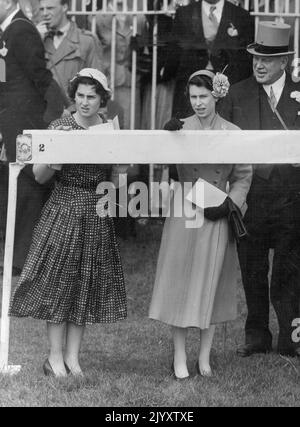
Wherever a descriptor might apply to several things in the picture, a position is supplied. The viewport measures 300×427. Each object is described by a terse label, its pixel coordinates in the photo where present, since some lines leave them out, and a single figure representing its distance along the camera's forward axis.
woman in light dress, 5.00
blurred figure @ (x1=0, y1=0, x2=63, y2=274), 5.72
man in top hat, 5.41
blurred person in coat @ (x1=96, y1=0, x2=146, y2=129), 6.80
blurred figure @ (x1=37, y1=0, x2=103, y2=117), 5.94
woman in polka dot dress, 4.98
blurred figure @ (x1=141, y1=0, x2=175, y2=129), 6.51
